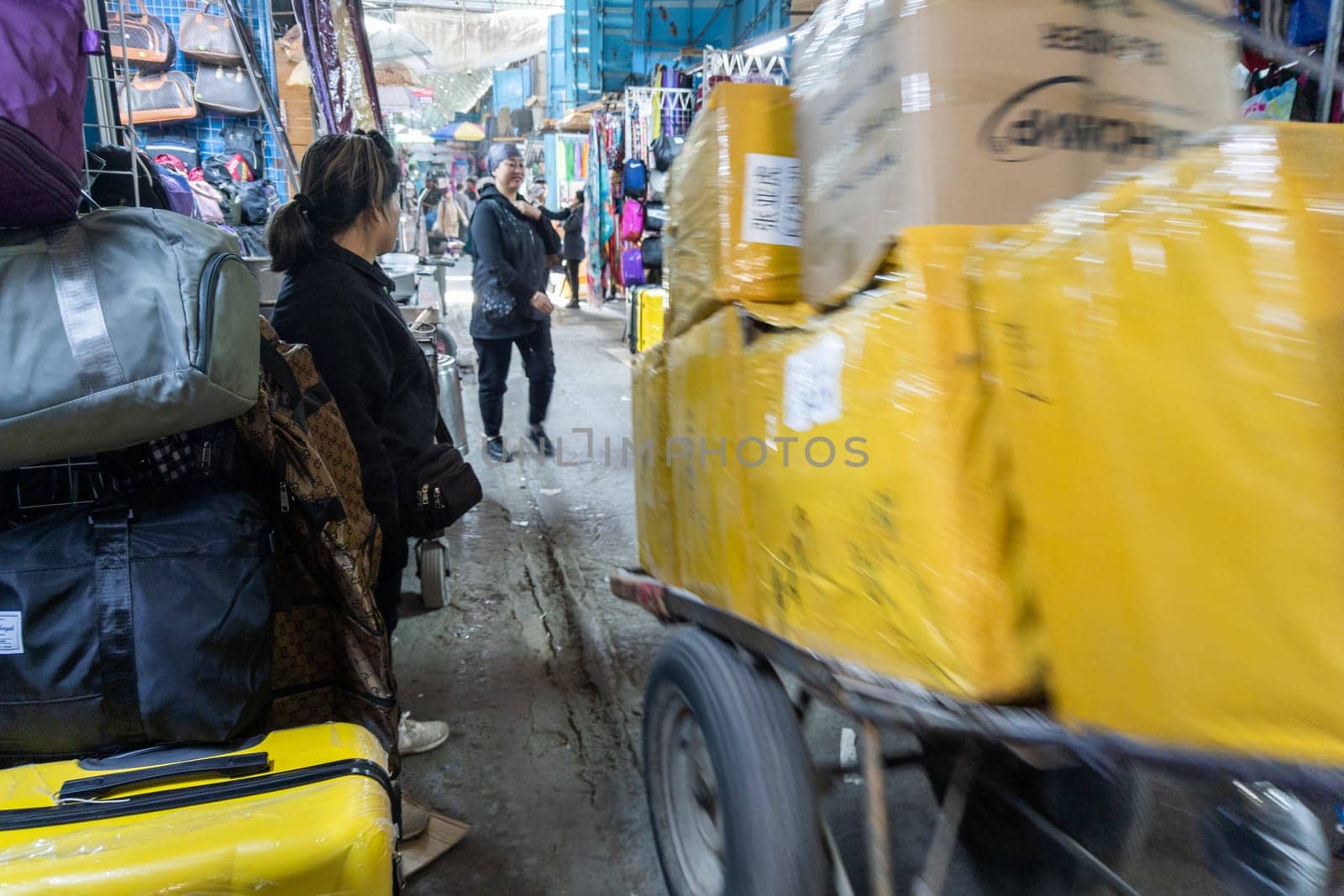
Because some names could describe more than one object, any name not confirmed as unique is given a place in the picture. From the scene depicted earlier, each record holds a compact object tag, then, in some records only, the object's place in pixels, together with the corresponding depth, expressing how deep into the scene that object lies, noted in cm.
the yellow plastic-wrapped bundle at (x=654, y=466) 191
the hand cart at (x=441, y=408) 335
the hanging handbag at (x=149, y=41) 504
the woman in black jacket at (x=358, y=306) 206
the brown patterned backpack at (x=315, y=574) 164
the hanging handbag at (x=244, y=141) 568
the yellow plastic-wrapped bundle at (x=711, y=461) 148
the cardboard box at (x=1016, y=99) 117
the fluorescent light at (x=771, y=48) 642
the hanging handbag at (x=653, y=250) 644
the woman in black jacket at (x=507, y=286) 476
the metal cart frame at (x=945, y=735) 81
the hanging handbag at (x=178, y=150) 446
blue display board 552
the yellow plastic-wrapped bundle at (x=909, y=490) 95
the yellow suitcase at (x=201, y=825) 112
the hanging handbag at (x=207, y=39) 545
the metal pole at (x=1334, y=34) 153
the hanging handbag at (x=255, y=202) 425
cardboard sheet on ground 202
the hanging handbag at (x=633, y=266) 916
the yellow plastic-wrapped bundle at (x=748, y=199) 149
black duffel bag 129
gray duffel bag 116
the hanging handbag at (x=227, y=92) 551
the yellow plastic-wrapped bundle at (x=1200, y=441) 72
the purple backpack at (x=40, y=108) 114
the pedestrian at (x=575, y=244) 1183
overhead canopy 1767
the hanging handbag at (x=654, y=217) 657
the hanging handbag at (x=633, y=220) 895
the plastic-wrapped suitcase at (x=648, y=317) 624
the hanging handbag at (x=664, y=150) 623
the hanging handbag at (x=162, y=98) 527
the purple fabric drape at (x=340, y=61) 365
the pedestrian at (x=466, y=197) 1499
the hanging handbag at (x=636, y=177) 748
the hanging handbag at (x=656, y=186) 650
